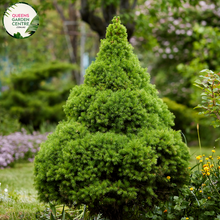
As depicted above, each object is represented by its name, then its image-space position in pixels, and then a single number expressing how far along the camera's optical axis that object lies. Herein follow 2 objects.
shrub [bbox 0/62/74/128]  17.00
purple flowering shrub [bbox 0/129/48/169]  10.55
